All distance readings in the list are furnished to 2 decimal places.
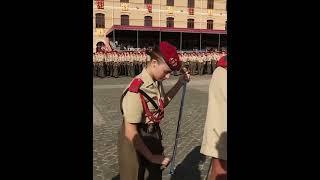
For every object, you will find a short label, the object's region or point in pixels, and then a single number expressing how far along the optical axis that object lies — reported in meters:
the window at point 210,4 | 40.71
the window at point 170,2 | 38.62
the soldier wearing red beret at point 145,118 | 2.59
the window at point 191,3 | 39.56
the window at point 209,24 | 40.94
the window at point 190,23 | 39.84
